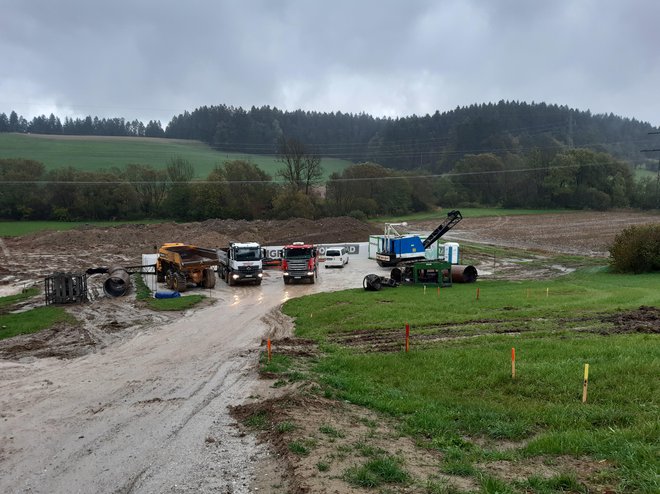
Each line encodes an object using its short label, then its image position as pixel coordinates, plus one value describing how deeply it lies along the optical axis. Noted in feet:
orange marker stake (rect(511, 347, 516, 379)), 38.49
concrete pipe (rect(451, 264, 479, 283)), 117.70
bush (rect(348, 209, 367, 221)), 290.56
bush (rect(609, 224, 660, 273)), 122.83
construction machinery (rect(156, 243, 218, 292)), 117.60
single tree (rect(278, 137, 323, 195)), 327.47
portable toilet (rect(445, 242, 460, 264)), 144.77
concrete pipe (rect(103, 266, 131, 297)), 108.58
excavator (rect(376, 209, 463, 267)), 141.90
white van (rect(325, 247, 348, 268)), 154.30
